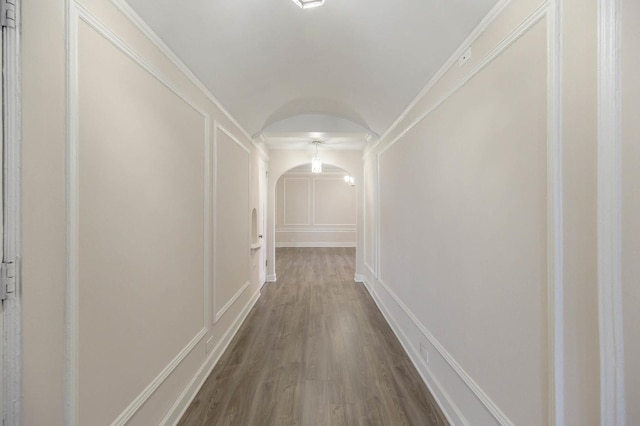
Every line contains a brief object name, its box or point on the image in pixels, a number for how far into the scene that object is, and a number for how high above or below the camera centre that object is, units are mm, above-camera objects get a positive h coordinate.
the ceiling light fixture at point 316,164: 5191 +926
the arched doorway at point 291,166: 5730 +979
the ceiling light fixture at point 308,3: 1443 +1101
